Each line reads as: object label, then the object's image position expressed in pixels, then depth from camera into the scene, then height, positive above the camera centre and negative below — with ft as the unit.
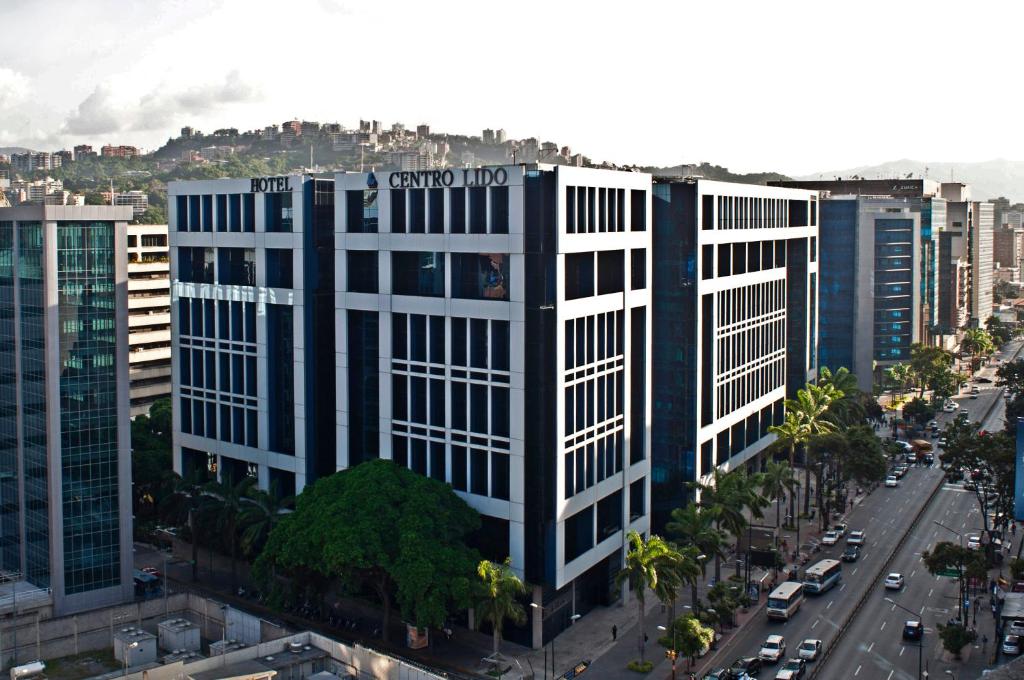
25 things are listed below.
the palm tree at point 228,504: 358.23 -76.83
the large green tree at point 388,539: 287.48 -72.26
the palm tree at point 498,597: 286.87 -85.49
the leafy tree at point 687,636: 284.61 -95.28
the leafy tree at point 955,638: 294.46 -99.12
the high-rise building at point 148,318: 590.55 -26.32
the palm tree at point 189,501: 371.35 -78.49
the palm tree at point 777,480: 394.73 -76.31
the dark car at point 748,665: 290.76 -105.43
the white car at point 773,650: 299.58 -104.28
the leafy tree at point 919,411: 631.97 -82.45
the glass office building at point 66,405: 319.06 -39.51
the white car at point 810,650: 299.99 -104.46
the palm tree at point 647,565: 294.05 -79.93
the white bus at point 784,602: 332.80 -101.74
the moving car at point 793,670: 284.20 -105.14
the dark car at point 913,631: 315.45 -104.21
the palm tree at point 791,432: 454.81 -67.72
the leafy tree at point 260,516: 343.46 -78.08
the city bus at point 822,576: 358.64 -101.63
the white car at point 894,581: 365.20 -104.19
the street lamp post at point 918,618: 292.40 -106.54
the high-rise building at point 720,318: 384.88 -19.63
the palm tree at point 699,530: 330.34 -79.10
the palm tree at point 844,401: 494.59 -61.80
